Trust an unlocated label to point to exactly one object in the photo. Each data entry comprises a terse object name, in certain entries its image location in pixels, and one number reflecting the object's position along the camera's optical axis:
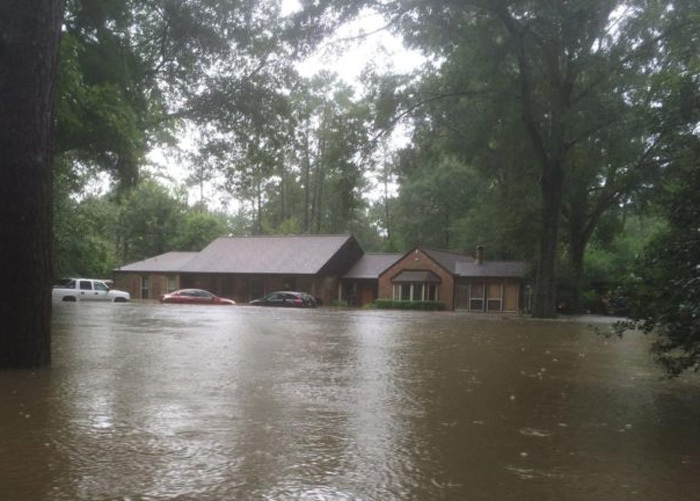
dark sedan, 42.31
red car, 42.81
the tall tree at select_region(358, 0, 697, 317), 22.70
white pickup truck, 39.27
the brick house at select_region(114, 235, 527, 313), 44.84
